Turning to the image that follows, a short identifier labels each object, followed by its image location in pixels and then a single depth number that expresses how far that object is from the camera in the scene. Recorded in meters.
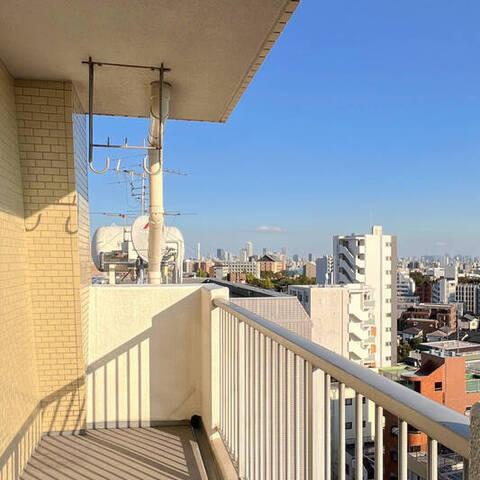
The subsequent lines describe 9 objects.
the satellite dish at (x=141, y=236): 7.97
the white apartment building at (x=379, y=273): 34.19
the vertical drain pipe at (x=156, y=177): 2.63
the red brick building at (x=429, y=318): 51.81
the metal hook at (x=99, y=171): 2.56
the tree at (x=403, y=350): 40.19
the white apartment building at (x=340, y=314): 23.11
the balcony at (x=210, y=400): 0.84
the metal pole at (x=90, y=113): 2.38
